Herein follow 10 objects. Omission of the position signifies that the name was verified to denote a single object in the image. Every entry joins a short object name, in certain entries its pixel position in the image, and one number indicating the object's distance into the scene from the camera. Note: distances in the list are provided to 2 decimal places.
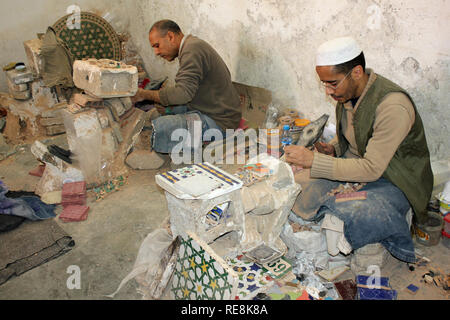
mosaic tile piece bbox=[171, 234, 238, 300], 2.20
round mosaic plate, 5.46
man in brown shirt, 4.00
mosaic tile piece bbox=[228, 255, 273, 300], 2.48
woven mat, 3.03
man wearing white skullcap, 2.50
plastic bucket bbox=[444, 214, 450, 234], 3.00
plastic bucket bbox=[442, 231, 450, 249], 3.04
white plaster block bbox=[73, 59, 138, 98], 3.78
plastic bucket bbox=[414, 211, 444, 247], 2.97
